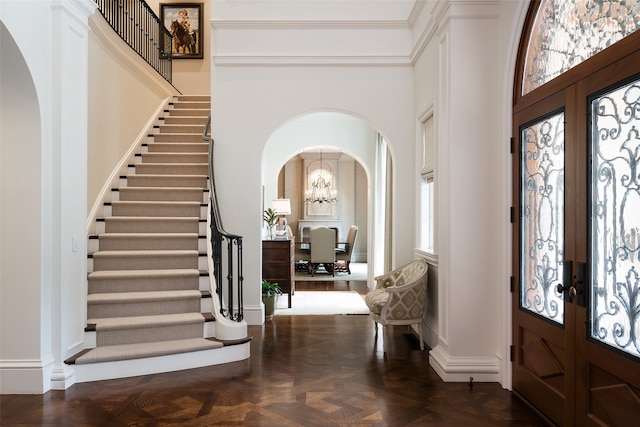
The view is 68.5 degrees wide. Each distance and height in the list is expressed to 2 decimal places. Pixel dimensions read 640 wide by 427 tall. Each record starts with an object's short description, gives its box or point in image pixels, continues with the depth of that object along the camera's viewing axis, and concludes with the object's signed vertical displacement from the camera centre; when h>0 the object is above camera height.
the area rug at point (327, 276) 10.20 -1.34
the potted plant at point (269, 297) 6.09 -1.04
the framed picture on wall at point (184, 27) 10.17 +4.19
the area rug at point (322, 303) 6.68 -1.34
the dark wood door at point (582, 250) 2.34 -0.20
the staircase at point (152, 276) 4.11 -0.58
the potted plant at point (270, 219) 8.25 -0.03
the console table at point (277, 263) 6.79 -0.66
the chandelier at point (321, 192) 14.21 +0.77
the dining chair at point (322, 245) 10.41 -0.62
